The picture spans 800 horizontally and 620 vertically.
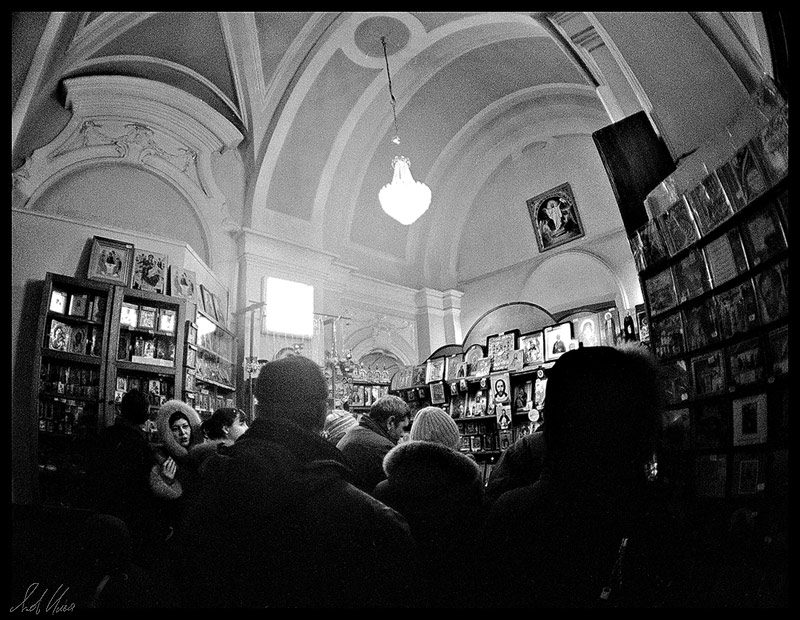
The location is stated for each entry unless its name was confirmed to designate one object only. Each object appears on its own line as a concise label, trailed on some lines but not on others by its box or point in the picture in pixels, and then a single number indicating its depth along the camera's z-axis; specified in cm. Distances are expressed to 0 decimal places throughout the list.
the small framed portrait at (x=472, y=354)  736
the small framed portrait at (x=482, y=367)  708
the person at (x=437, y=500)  179
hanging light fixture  702
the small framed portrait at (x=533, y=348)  658
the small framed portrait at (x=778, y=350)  204
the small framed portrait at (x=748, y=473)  217
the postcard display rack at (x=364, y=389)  869
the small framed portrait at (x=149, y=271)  541
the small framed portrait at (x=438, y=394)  759
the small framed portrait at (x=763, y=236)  209
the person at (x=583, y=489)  134
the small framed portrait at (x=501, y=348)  693
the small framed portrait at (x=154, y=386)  529
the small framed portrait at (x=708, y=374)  243
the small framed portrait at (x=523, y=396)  664
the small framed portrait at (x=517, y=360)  673
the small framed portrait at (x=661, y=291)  280
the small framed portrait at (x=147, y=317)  527
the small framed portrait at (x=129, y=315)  512
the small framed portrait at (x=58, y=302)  473
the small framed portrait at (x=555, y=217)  902
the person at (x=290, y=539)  138
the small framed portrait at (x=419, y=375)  809
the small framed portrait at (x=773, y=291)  204
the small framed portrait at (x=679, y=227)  262
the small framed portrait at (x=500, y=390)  674
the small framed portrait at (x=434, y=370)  774
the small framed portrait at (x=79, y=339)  481
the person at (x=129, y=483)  298
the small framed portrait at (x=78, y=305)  484
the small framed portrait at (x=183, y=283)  569
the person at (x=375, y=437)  280
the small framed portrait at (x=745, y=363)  220
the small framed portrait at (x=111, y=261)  517
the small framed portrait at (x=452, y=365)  754
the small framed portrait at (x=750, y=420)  216
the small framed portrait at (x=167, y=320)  541
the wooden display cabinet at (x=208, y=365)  572
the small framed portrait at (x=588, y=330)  618
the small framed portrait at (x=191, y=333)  565
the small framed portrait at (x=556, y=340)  637
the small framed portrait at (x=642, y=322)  536
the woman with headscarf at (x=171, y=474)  326
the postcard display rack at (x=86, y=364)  455
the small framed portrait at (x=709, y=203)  237
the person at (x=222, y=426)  385
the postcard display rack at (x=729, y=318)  209
